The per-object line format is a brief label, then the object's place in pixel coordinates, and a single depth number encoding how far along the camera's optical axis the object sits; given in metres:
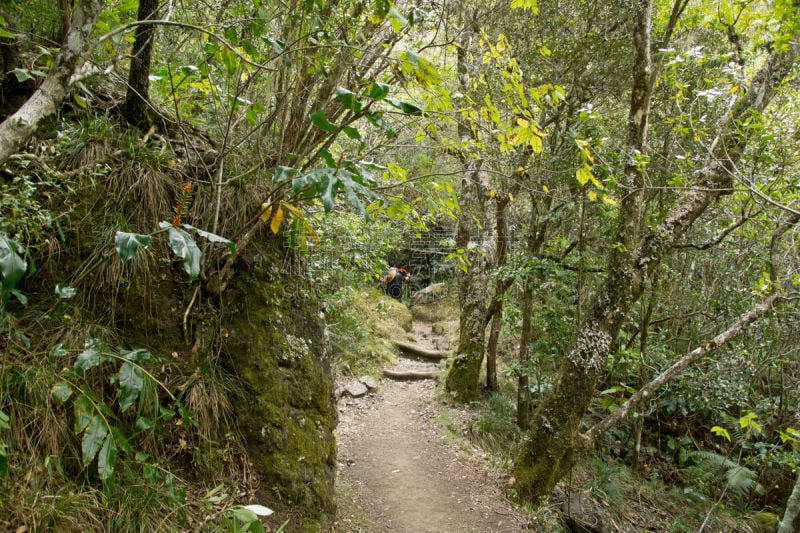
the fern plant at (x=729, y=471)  6.36
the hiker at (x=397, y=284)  14.67
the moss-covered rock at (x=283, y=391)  3.44
